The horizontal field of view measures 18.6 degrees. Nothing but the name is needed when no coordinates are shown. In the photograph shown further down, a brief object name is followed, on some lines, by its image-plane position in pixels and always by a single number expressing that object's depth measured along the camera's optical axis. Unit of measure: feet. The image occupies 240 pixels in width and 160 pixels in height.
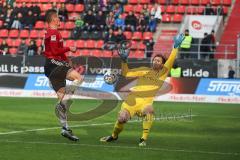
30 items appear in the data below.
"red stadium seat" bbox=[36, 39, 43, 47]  135.94
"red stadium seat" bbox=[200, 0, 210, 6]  138.82
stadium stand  133.28
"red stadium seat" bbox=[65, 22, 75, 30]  140.77
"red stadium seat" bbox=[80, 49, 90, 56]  131.34
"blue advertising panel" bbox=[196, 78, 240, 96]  104.94
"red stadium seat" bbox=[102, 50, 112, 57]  126.19
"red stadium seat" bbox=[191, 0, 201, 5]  139.03
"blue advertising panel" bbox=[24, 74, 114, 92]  107.43
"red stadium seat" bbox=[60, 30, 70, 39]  138.31
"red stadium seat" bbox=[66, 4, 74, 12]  143.84
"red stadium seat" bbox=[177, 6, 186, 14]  138.62
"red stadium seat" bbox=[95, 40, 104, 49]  132.57
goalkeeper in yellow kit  48.82
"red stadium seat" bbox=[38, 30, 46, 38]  139.93
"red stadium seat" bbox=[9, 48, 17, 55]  134.84
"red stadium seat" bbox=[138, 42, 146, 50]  130.21
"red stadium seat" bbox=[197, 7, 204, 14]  137.08
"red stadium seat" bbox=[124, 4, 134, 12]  140.77
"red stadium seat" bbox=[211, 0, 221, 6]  137.74
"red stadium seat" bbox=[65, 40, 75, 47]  134.41
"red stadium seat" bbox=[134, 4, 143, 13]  140.46
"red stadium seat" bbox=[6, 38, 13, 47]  139.03
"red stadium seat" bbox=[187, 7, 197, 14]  137.69
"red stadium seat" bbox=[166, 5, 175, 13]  139.03
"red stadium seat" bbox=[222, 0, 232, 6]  137.90
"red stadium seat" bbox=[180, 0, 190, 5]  140.15
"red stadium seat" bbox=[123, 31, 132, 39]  132.35
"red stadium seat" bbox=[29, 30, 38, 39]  139.95
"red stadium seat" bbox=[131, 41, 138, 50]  129.87
